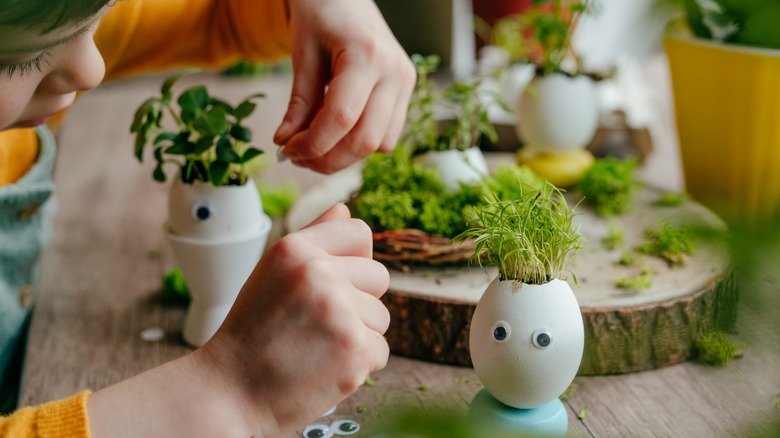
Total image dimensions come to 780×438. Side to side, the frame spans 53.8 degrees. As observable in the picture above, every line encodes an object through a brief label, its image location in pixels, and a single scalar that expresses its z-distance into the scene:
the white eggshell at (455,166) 0.92
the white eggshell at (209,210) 0.77
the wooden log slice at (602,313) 0.73
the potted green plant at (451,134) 0.93
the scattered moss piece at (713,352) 0.69
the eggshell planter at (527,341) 0.57
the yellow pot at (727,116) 0.94
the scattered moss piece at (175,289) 0.90
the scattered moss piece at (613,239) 0.92
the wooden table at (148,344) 0.65
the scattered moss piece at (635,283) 0.79
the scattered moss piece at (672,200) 1.03
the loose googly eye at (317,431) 0.64
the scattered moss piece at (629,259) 0.86
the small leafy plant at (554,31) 1.07
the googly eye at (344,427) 0.64
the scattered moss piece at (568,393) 0.69
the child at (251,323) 0.52
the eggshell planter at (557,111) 1.08
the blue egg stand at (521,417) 0.60
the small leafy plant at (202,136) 0.75
